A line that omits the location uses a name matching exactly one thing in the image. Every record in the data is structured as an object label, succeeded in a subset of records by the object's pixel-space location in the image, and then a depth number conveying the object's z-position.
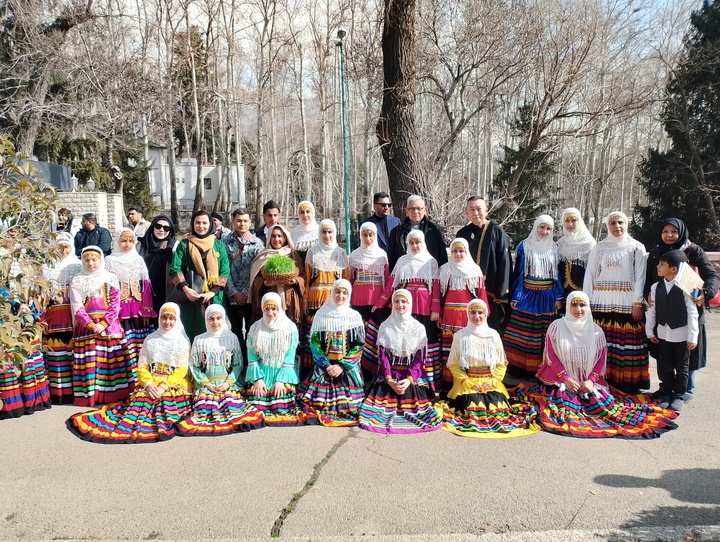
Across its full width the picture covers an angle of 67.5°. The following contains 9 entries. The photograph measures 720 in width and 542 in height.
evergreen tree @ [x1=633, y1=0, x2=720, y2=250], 15.70
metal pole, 9.56
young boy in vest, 4.42
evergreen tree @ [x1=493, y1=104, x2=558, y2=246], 20.88
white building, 36.09
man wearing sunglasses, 5.75
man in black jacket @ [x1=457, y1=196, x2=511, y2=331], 5.26
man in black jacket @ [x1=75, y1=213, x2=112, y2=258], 7.30
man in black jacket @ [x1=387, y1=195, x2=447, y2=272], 5.30
